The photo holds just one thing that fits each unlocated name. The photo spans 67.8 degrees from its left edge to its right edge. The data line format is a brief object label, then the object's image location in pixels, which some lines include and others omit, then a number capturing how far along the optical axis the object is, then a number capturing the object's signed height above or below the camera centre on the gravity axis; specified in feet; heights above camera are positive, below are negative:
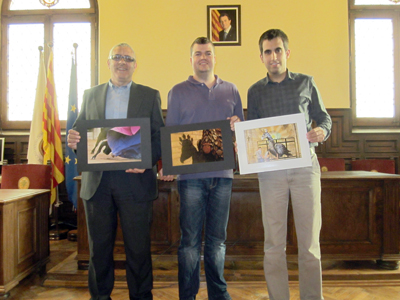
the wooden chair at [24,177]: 9.80 -0.81
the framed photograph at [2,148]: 12.67 +0.17
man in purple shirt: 5.48 -0.73
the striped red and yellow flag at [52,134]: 11.82 +0.73
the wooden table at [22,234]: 6.59 -2.03
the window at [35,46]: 14.37 +5.17
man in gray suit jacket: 5.43 -0.89
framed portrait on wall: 13.66 +5.80
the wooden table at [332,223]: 7.97 -1.97
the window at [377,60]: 14.37 +4.36
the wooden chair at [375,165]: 12.19 -0.64
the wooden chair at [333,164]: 11.48 -0.54
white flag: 12.46 +1.13
